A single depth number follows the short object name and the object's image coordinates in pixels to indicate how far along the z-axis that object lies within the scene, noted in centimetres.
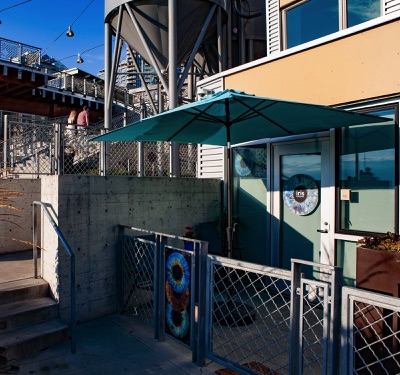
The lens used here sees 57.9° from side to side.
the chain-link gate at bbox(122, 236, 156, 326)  439
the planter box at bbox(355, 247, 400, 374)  302
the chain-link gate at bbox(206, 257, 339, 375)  232
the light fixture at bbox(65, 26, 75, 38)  1489
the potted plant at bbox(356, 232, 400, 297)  304
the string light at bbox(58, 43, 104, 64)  2069
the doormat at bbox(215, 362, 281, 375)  288
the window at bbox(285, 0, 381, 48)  495
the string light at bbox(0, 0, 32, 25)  1415
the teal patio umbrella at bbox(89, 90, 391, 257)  340
